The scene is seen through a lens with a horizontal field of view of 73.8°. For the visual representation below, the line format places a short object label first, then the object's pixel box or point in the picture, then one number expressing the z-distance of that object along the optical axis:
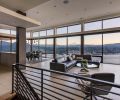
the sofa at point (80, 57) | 6.00
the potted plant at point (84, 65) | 3.56
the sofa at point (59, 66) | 4.08
